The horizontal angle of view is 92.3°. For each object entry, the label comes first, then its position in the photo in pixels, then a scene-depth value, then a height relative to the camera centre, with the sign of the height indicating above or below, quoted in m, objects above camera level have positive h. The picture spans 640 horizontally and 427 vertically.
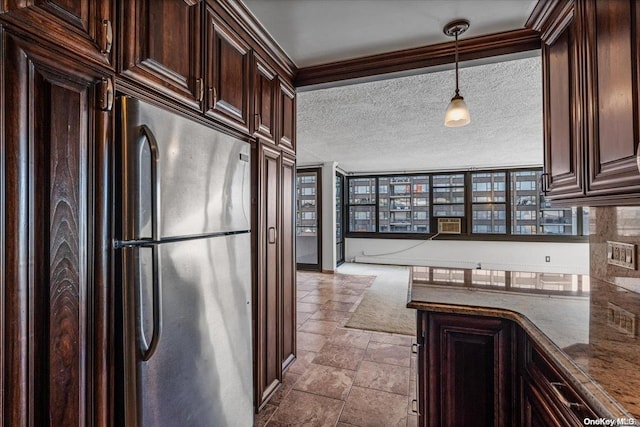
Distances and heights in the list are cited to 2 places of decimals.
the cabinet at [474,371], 1.23 -0.68
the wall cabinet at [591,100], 1.06 +0.47
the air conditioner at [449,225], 6.95 -0.24
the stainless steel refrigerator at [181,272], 1.02 -0.23
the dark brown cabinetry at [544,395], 0.84 -0.57
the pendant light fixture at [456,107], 1.72 +0.63
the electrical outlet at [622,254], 1.52 -0.22
